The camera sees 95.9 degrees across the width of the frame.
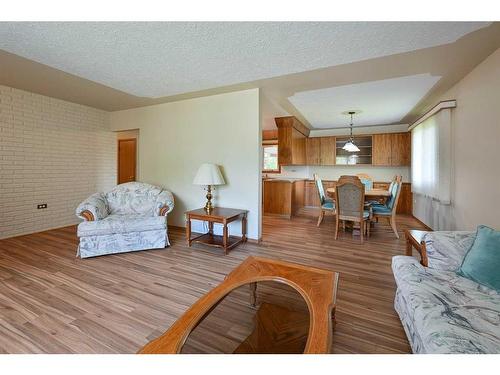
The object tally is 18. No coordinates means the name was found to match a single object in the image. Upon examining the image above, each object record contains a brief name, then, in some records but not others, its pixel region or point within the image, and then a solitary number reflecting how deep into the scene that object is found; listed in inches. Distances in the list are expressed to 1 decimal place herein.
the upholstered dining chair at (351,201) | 135.0
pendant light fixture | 193.1
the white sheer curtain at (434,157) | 130.0
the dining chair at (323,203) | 166.9
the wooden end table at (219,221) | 118.4
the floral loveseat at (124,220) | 110.9
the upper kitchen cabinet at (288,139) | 204.7
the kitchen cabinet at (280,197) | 207.8
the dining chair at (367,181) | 193.8
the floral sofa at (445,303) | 40.1
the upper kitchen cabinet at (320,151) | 248.8
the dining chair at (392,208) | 142.1
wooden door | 233.5
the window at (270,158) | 262.4
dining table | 149.5
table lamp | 129.0
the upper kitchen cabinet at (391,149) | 221.5
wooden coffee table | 40.9
